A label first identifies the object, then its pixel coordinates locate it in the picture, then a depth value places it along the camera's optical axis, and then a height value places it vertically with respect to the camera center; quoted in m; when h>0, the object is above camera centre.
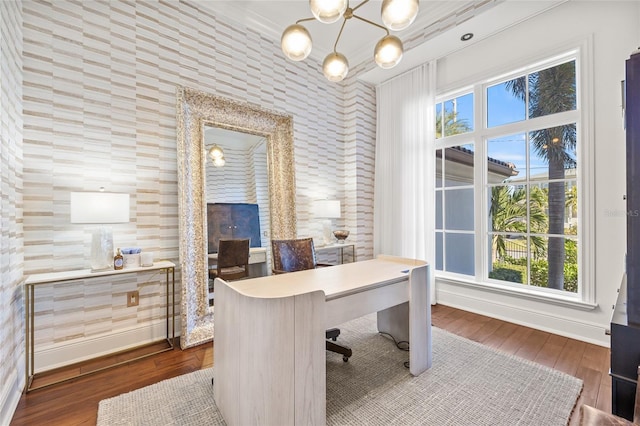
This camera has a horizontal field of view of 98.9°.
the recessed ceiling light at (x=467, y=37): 3.06 +1.99
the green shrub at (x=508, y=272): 3.09 -0.70
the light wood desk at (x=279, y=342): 1.29 -0.64
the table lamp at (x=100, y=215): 1.93 +0.00
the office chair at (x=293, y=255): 2.66 -0.42
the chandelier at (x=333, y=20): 1.56 +1.15
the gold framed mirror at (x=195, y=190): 2.53 +0.23
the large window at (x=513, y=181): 2.78 +0.36
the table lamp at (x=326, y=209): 3.58 +0.06
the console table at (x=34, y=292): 1.86 -0.53
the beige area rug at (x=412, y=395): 1.57 -1.17
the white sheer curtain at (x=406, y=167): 3.57 +0.64
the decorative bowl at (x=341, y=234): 3.76 -0.29
